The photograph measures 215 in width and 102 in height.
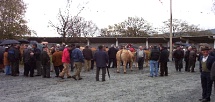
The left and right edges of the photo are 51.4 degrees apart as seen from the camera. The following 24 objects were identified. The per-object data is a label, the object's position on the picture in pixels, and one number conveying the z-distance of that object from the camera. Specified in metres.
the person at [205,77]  6.56
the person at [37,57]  11.50
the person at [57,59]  11.05
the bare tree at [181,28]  47.04
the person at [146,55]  16.43
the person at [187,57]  14.30
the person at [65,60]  10.62
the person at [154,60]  11.62
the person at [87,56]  14.03
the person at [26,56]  11.44
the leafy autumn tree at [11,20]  20.42
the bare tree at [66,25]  22.10
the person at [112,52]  15.40
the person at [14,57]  11.58
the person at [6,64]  12.13
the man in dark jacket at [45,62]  11.10
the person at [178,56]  14.09
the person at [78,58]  10.36
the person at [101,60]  10.21
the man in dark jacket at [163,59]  11.91
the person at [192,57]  13.87
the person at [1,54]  12.41
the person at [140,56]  14.75
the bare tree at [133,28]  44.84
